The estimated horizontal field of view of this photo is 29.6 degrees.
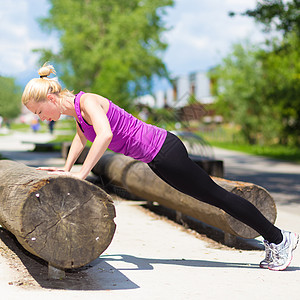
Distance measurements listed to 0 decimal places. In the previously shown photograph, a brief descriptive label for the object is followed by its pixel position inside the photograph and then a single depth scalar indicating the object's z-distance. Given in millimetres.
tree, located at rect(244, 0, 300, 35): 18578
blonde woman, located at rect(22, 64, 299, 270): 4062
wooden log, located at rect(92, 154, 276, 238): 5594
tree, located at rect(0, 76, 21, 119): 13385
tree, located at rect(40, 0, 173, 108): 43656
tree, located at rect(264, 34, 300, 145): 25391
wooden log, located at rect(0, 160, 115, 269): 3916
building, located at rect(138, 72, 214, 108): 95562
